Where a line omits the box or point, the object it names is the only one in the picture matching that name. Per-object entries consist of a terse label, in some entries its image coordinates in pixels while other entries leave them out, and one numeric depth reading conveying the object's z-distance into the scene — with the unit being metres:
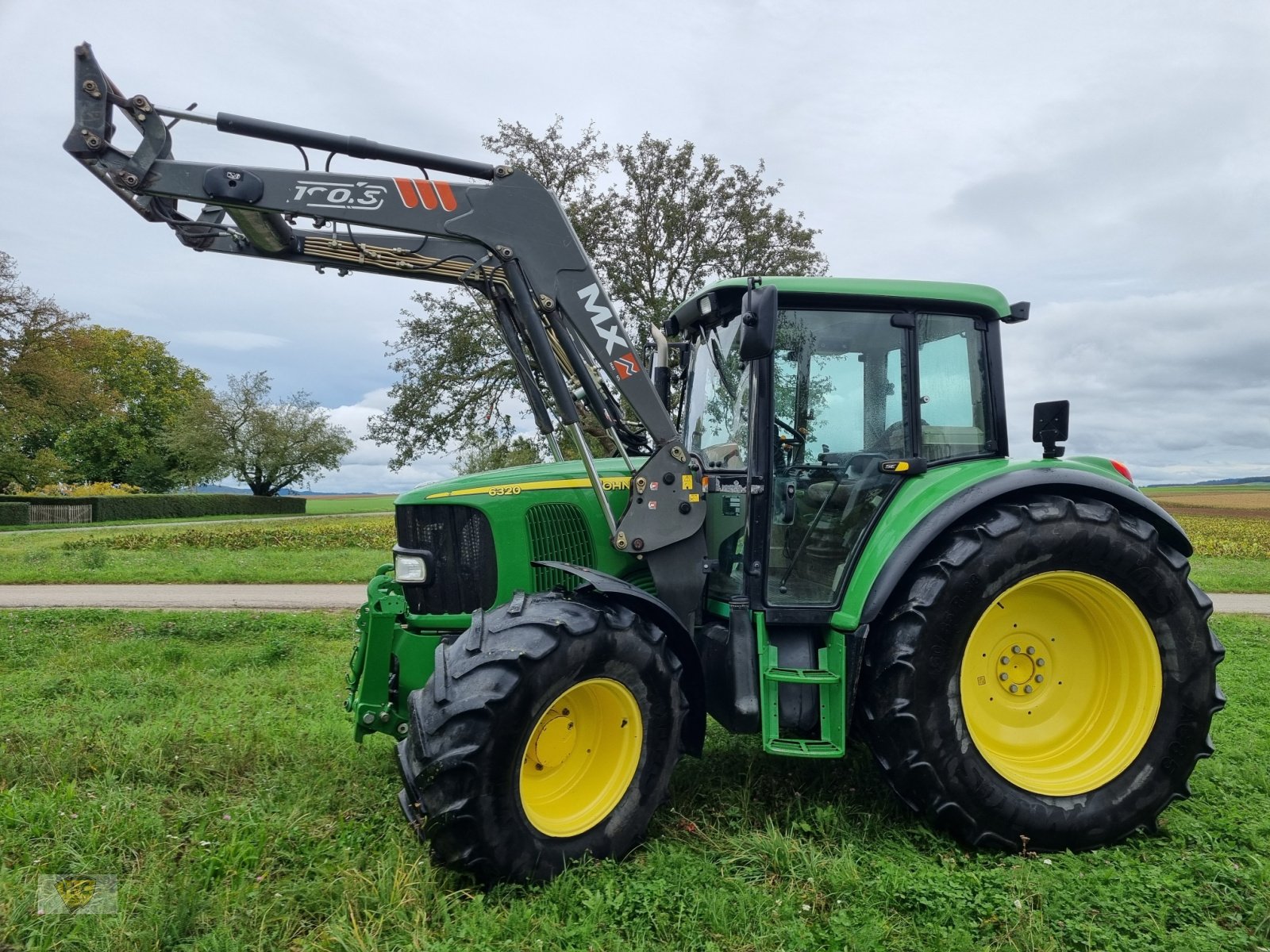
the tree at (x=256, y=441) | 42.94
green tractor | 3.46
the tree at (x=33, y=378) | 30.62
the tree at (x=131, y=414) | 42.59
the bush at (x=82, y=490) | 38.00
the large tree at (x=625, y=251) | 21.48
